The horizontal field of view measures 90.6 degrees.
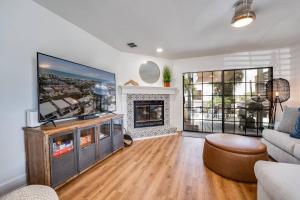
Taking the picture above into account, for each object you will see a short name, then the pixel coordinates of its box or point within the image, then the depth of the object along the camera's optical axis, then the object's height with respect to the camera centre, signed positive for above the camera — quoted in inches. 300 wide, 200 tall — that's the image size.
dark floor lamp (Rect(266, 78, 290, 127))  138.5 +4.2
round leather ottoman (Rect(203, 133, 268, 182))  75.1 -31.7
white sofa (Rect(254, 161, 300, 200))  41.5 -26.2
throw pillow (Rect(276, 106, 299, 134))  94.4 -15.7
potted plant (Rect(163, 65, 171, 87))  169.5 +24.0
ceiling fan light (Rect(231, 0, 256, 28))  70.6 +40.8
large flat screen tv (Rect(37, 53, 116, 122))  72.2 +5.1
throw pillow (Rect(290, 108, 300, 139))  84.9 -20.3
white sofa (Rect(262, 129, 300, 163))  77.6 -28.9
